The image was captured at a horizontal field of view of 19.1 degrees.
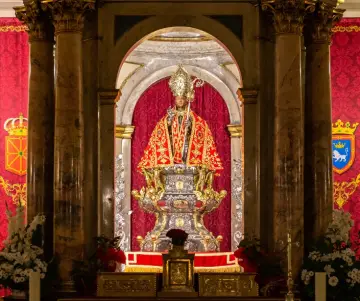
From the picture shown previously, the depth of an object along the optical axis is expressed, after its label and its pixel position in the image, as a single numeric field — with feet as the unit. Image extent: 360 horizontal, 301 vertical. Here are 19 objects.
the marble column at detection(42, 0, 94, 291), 39.93
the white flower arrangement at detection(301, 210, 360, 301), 38.34
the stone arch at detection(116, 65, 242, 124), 52.90
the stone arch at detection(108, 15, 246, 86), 41.60
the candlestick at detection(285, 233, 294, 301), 24.21
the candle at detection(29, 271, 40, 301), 26.18
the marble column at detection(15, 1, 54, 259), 41.39
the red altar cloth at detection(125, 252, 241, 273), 46.34
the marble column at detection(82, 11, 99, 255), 41.04
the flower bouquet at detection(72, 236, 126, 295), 39.58
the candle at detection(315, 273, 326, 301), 25.75
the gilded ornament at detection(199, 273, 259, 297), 38.73
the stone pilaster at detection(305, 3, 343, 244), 41.29
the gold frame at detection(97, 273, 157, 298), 38.45
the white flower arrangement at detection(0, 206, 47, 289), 38.55
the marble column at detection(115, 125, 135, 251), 52.06
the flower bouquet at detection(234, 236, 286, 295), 38.96
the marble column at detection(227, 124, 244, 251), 52.70
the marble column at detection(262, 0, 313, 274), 40.11
